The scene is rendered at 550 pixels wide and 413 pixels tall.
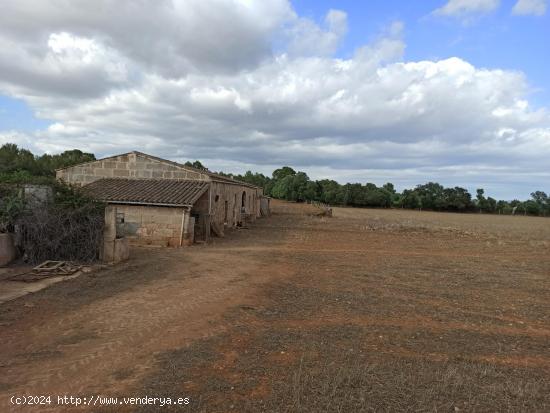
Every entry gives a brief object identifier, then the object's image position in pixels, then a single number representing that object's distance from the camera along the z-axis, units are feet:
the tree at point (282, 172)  350.64
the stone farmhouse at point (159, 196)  62.80
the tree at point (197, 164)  238.97
